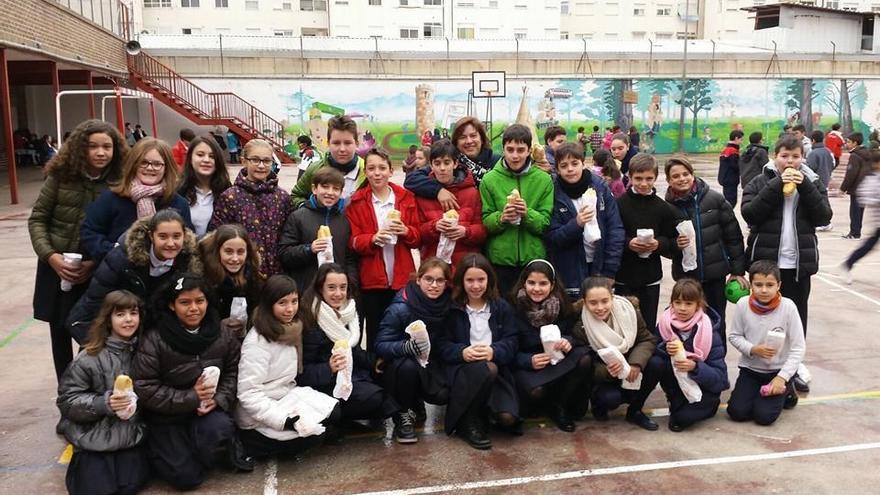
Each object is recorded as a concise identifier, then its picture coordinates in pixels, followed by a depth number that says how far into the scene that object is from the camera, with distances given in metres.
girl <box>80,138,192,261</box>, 4.71
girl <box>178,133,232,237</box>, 5.18
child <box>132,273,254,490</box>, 4.32
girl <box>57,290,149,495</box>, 4.17
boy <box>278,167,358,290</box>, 5.14
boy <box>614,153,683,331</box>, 5.61
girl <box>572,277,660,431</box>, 5.09
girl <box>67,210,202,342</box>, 4.44
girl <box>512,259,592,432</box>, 5.07
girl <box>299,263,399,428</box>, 4.79
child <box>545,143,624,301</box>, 5.46
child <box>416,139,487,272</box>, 5.41
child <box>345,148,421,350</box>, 5.32
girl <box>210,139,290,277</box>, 5.13
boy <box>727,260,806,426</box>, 5.20
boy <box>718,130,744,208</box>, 13.77
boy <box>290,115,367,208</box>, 5.45
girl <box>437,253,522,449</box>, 4.93
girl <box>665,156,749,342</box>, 5.72
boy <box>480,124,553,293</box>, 5.34
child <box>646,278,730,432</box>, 5.14
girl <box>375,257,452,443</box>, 4.96
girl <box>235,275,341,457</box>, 4.51
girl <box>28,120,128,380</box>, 4.77
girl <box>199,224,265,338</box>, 4.64
